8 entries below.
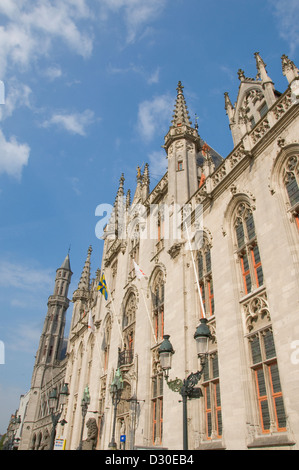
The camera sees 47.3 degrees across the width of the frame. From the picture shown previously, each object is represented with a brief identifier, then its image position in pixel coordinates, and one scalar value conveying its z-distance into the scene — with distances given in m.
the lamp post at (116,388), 18.92
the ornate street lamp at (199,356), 9.73
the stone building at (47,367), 56.68
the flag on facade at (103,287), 26.56
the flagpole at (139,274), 20.33
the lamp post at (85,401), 22.59
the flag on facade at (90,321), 28.61
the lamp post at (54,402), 18.58
